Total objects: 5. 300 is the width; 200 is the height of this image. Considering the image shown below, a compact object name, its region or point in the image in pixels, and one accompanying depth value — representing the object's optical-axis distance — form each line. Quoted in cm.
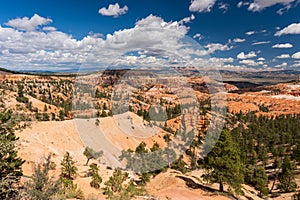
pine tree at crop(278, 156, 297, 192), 4072
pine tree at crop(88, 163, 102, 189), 2875
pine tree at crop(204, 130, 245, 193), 2372
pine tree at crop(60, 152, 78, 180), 3331
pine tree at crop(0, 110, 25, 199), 1025
